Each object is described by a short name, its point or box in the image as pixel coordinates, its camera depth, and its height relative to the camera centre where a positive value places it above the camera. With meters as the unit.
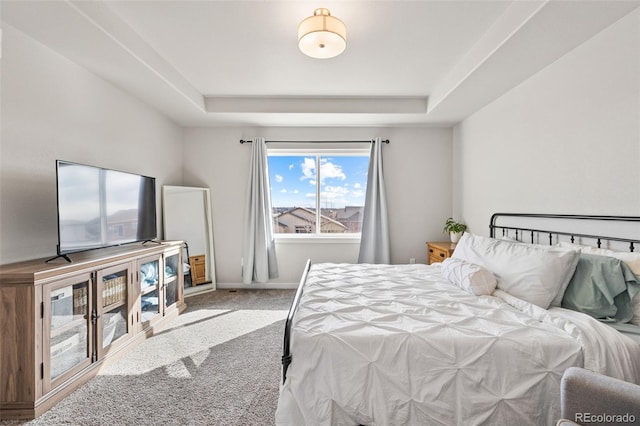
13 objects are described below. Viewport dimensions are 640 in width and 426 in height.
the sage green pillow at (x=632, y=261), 1.50 -0.29
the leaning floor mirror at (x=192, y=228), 3.71 -0.20
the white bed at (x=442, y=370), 1.25 -0.74
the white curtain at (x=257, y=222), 4.08 -0.13
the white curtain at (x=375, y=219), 4.05 -0.10
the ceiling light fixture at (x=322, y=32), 1.86 +1.25
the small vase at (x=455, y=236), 3.65 -0.33
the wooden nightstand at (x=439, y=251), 3.32 -0.50
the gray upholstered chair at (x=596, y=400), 0.94 -0.68
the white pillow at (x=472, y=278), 1.89 -0.48
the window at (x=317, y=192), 4.33 +0.33
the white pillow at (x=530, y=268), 1.66 -0.38
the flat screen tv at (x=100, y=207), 1.99 +0.07
